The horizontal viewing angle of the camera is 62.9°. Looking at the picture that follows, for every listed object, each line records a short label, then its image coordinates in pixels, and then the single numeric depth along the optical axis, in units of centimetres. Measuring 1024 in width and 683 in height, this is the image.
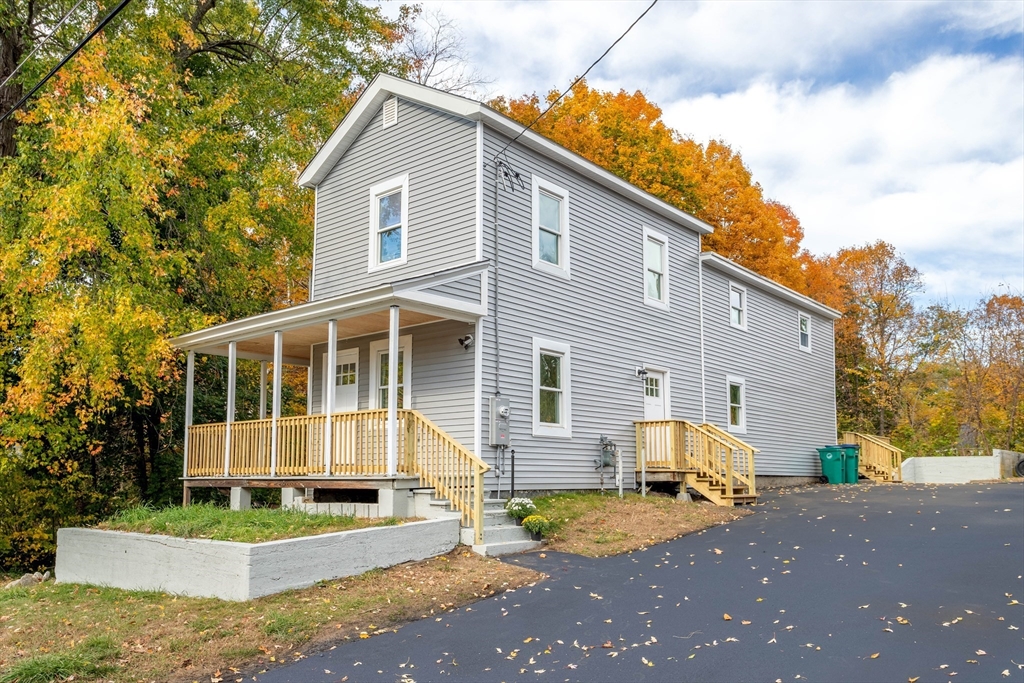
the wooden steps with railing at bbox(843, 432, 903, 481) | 2439
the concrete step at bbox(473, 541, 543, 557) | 1124
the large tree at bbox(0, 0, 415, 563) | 1383
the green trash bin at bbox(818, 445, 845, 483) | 2352
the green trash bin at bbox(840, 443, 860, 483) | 2352
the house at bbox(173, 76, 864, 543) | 1283
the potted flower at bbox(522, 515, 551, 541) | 1206
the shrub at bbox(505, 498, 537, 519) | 1237
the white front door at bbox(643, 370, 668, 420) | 1750
